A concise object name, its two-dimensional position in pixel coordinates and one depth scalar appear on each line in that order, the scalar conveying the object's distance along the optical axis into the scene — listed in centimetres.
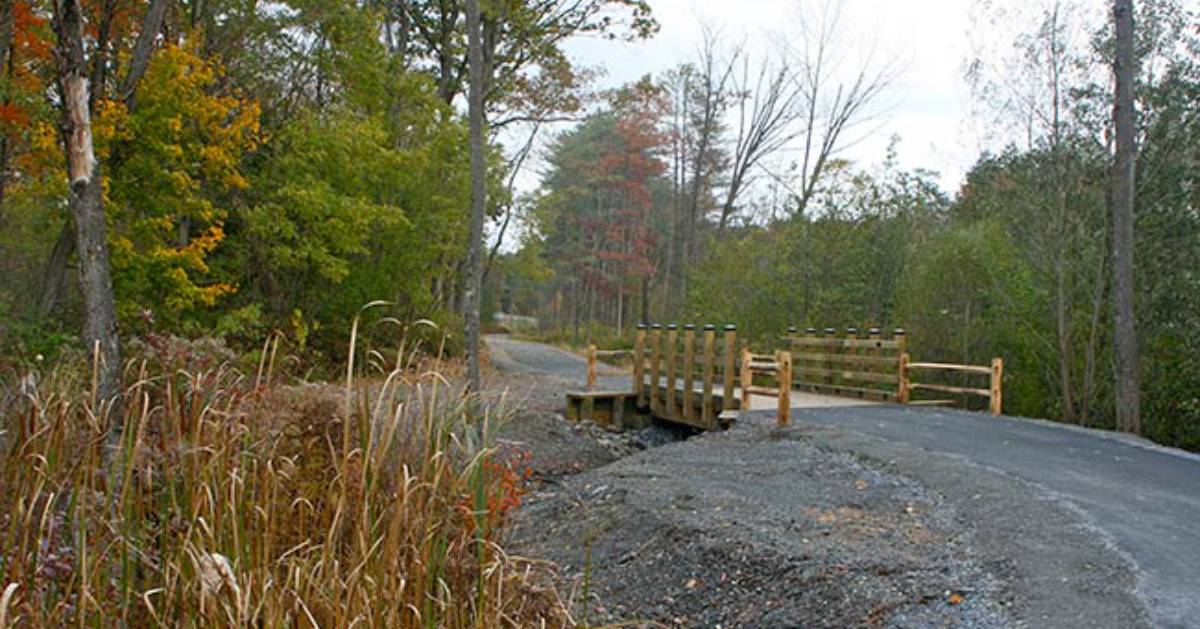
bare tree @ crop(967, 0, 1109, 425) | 1233
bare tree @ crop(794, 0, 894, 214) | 2248
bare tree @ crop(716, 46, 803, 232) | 2397
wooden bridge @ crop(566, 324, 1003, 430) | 1055
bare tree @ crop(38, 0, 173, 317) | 955
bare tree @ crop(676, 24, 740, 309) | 2475
